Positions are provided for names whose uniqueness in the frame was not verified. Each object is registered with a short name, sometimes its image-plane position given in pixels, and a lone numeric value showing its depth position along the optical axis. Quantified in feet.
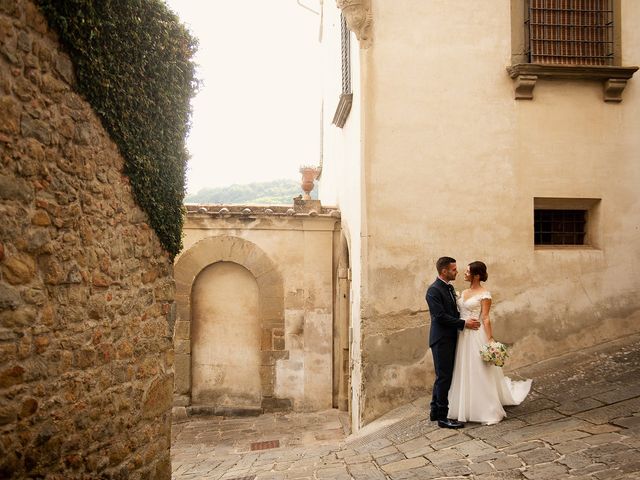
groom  20.75
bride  20.35
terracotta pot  43.06
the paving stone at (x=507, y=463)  15.93
